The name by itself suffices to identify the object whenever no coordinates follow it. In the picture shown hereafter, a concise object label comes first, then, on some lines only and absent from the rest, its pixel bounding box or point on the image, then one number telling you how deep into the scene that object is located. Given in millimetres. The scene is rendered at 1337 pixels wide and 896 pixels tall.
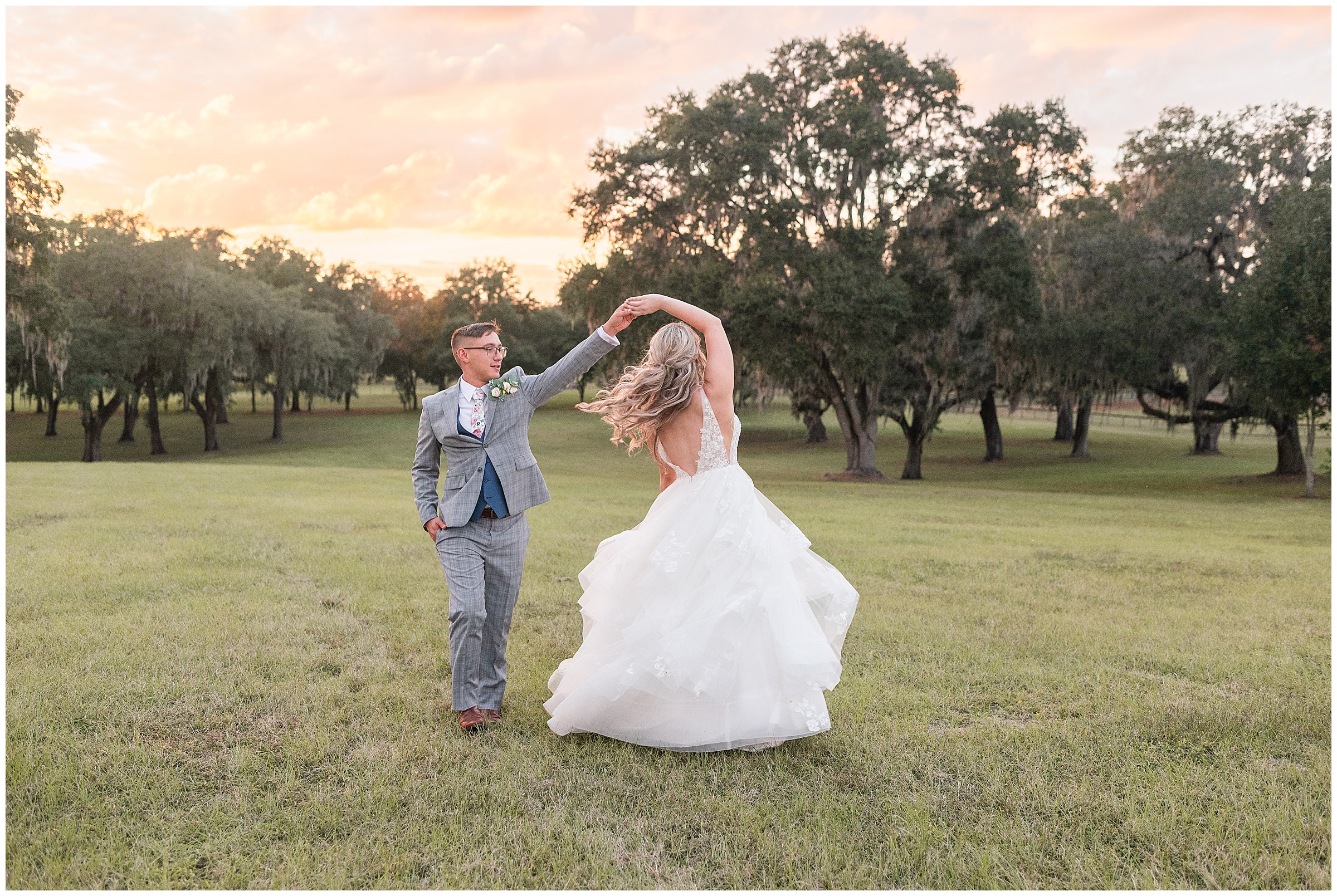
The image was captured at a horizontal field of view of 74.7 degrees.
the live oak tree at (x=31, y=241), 22469
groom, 4906
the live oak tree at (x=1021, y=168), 23391
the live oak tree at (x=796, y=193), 22656
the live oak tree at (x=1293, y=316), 19578
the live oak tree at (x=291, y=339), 36656
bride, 4535
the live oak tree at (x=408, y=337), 61000
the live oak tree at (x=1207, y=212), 25062
